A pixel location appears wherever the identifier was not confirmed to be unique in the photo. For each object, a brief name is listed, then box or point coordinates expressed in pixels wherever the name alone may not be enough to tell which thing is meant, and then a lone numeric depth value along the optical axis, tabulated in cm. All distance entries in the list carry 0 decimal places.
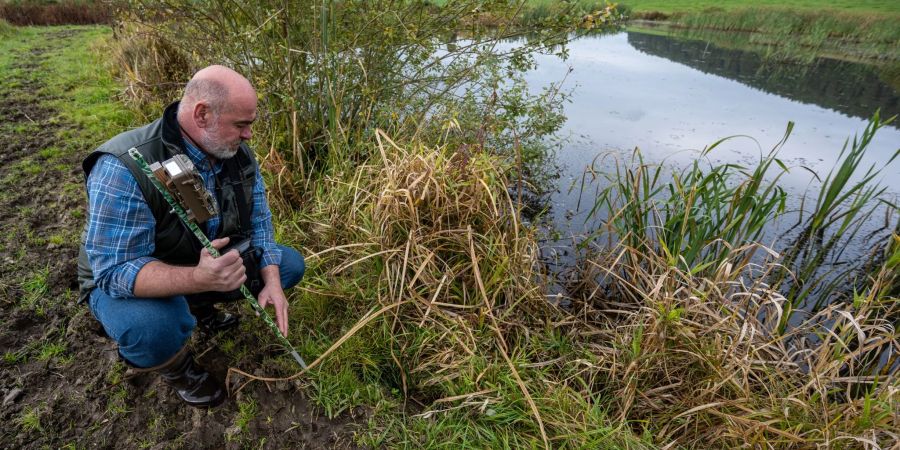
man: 160
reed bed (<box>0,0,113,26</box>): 1398
